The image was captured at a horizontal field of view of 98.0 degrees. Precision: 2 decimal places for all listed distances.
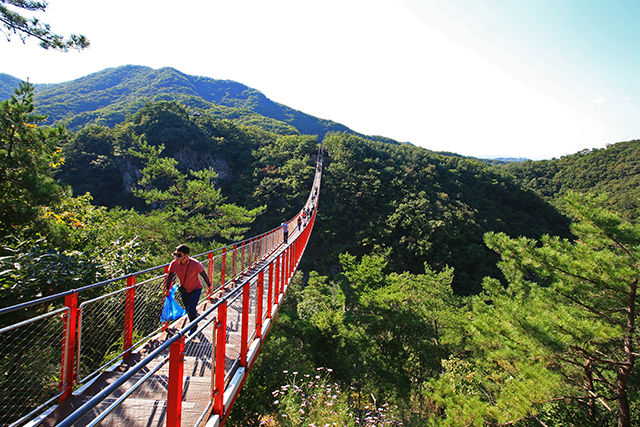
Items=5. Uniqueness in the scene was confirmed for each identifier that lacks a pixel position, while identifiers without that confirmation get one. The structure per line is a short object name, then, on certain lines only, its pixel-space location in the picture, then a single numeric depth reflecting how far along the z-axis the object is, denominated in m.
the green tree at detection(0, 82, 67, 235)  4.93
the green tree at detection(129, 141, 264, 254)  10.52
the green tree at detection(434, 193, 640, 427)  4.70
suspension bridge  1.80
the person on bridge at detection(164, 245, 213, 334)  3.13
